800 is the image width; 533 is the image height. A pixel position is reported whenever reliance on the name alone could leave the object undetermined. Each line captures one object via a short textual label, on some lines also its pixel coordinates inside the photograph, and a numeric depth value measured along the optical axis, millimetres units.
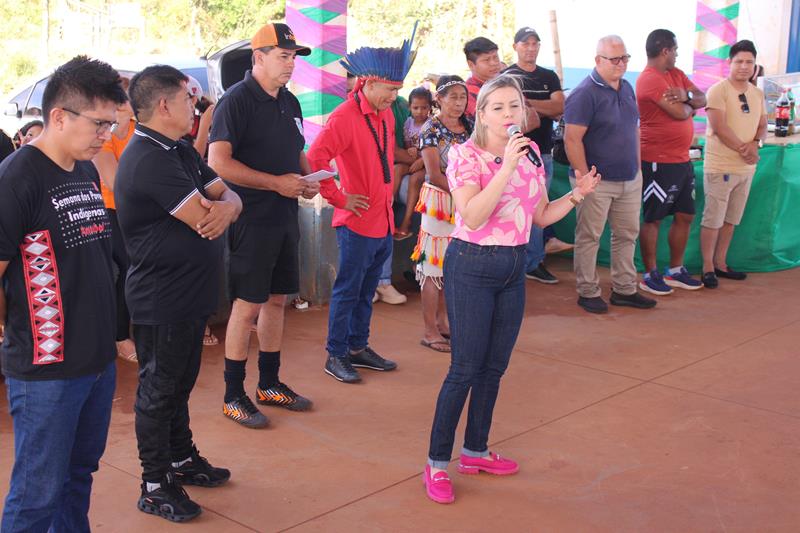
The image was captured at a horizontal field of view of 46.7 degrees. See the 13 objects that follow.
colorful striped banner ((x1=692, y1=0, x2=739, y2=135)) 13625
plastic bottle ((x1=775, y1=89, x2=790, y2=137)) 9398
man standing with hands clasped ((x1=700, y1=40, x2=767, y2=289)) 8141
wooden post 11605
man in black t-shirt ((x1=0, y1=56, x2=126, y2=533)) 2842
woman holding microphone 4000
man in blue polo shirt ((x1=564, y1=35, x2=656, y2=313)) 7090
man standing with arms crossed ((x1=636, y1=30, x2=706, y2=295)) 7730
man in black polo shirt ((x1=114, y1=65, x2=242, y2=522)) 3658
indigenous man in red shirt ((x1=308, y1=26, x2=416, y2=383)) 5410
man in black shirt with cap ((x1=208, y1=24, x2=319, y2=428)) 4762
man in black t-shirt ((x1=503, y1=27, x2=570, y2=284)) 7852
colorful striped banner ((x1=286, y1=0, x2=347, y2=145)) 7555
